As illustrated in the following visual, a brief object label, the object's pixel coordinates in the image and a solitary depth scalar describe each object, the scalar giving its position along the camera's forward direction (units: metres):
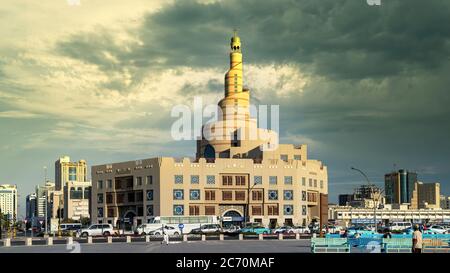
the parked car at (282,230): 103.90
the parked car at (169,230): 103.10
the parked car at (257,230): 100.62
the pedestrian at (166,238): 63.35
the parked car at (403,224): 141.00
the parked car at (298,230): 104.97
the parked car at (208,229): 107.26
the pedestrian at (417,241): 26.65
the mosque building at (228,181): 144.88
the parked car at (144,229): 108.18
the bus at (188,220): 122.79
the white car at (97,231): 99.23
